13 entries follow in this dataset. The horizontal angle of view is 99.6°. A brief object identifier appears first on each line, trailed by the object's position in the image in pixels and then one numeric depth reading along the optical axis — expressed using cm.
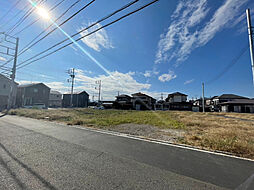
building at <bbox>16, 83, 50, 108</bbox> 2996
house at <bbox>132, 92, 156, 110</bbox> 3791
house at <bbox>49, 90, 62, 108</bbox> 4581
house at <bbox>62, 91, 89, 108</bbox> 4354
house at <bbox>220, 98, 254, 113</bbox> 2714
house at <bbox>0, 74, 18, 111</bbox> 2759
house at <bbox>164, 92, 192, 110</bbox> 3534
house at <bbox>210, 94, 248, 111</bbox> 3491
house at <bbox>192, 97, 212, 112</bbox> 3511
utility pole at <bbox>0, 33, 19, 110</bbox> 1781
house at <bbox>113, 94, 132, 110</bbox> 3813
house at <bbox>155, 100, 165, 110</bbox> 4419
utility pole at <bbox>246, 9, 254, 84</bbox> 551
